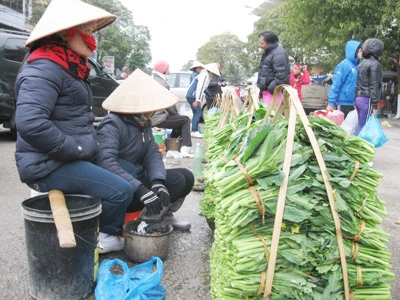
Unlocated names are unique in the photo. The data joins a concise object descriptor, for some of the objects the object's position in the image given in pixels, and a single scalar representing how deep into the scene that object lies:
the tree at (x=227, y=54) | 64.25
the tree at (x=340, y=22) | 15.22
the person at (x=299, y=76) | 9.24
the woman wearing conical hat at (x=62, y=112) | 2.53
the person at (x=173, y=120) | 7.30
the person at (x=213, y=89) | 10.34
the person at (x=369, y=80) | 6.44
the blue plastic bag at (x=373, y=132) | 6.11
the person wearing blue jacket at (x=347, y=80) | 6.75
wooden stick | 2.21
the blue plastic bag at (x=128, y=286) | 2.49
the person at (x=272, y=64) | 6.48
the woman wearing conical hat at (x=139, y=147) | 3.12
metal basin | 3.11
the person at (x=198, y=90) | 9.01
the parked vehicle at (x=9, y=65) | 7.80
